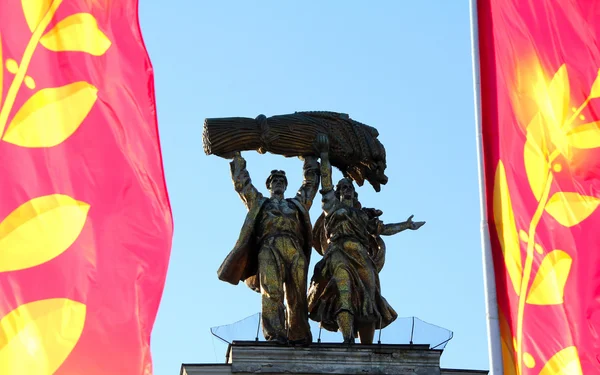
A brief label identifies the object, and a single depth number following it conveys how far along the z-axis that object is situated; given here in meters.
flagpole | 20.84
